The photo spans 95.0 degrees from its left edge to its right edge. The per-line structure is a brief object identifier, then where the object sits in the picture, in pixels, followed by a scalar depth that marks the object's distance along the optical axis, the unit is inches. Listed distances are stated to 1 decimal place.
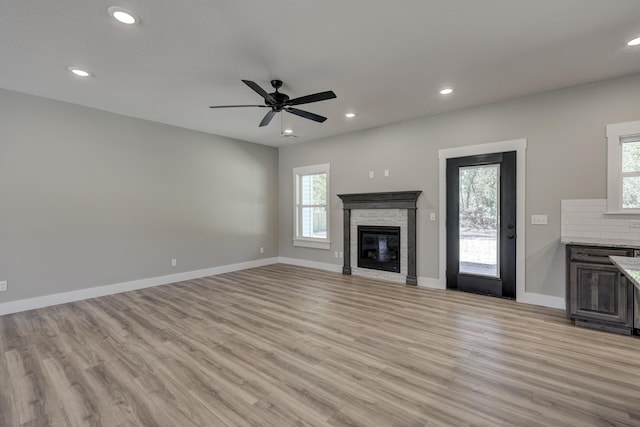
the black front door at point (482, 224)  164.7
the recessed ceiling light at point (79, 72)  127.0
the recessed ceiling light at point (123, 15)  89.7
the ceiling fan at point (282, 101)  122.7
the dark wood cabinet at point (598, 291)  119.3
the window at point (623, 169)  135.9
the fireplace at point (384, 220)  200.8
